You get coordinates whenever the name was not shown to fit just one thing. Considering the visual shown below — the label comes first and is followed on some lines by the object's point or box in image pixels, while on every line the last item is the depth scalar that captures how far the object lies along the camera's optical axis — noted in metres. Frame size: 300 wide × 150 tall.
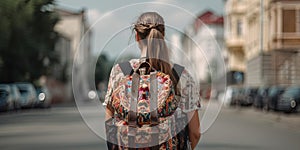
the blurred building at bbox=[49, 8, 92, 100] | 69.50
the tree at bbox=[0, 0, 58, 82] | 11.11
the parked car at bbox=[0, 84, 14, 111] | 33.72
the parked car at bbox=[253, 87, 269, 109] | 39.82
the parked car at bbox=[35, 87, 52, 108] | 43.75
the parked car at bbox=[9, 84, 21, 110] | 36.25
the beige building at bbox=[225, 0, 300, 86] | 49.42
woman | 3.71
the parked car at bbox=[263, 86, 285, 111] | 35.62
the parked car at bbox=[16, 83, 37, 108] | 40.61
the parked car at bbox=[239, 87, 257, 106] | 45.50
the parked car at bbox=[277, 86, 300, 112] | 32.66
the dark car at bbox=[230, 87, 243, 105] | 49.43
